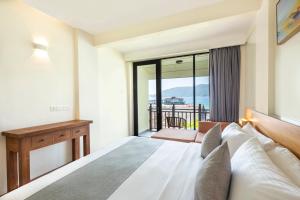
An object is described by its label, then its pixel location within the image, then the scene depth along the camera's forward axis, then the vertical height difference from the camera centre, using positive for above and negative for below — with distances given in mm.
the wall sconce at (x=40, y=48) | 2503 +833
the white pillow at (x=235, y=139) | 1400 -386
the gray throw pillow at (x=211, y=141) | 1594 -452
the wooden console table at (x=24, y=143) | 1970 -591
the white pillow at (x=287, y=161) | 851 -403
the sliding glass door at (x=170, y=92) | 4207 +161
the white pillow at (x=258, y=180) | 641 -387
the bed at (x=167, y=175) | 759 -646
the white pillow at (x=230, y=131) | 1595 -361
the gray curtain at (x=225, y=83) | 3541 +328
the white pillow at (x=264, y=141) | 1234 -373
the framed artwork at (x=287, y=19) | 1228 +674
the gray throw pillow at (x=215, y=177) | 826 -443
